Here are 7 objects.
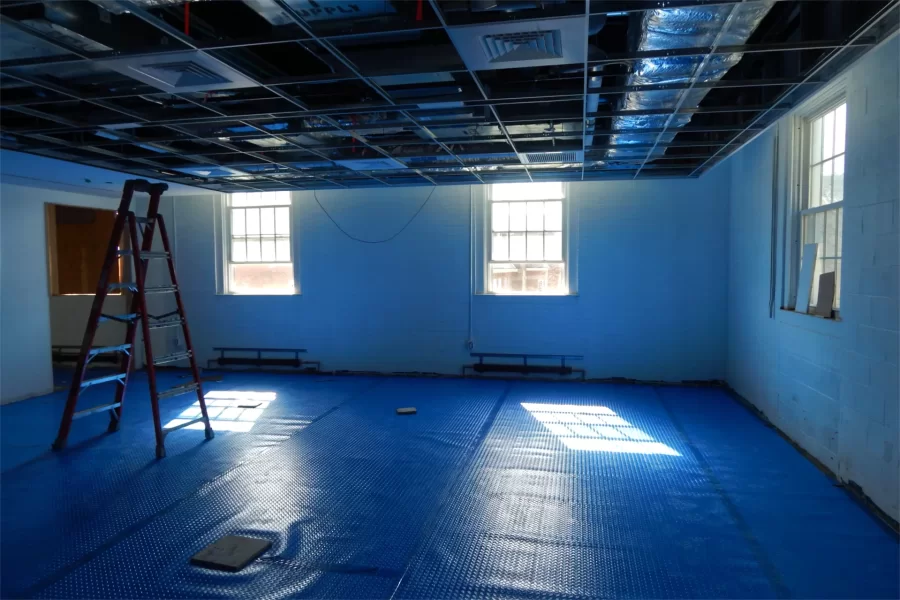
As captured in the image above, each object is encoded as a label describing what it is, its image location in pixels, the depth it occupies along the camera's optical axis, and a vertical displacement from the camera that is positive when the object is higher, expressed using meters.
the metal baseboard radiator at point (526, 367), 7.74 -1.35
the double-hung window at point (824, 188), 4.39 +0.67
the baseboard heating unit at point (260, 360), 8.60 -1.38
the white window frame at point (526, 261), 7.69 +0.31
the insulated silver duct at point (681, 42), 2.63 +1.17
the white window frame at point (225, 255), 8.80 +0.24
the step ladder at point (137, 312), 4.84 -0.36
